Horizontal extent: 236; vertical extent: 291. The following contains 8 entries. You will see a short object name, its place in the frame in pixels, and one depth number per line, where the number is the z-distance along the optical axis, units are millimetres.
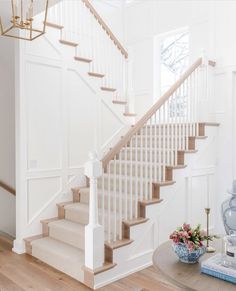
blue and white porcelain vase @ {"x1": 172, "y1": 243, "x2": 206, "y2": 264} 1936
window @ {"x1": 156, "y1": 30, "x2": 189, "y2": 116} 5812
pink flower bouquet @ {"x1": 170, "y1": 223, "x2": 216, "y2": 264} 1940
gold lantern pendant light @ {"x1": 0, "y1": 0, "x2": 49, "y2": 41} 1985
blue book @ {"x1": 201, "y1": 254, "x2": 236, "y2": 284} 1700
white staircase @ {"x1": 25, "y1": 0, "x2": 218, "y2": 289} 3240
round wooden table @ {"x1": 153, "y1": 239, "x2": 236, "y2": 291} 1643
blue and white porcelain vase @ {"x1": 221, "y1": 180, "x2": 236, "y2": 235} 2178
